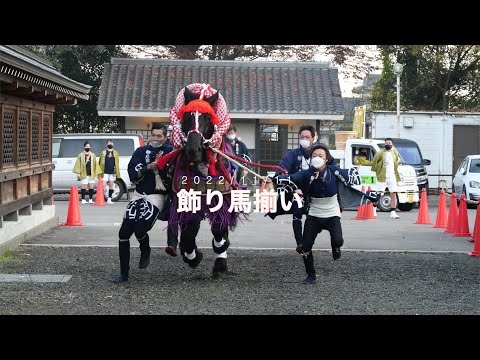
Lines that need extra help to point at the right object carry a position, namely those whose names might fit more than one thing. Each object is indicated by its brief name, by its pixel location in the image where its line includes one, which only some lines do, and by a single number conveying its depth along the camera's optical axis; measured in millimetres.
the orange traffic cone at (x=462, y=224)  15225
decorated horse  9117
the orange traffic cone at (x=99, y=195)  22281
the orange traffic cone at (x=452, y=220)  15660
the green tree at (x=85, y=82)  31703
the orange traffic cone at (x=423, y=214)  17641
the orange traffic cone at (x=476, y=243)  12305
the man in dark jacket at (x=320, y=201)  9398
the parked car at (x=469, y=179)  22219
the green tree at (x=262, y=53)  34344
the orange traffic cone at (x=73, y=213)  16234
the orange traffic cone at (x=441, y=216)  16953
